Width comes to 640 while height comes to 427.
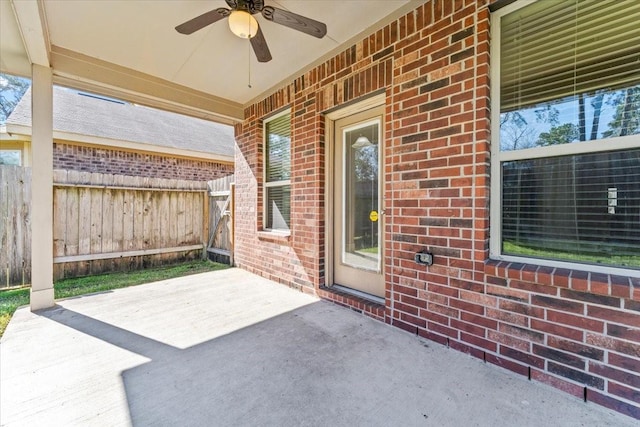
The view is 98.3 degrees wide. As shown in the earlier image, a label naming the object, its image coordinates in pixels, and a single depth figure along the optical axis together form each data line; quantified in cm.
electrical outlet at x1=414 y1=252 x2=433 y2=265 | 226
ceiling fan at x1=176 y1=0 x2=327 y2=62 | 220
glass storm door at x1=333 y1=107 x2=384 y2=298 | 295
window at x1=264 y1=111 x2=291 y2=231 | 409
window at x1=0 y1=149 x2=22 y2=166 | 902
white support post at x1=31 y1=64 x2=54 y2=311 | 299
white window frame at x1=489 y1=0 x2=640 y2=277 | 194
